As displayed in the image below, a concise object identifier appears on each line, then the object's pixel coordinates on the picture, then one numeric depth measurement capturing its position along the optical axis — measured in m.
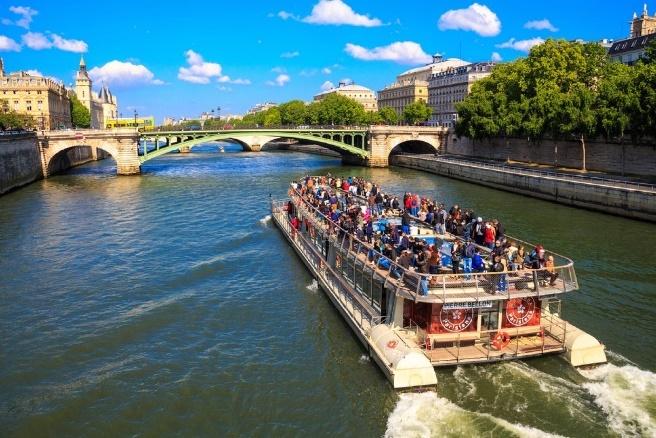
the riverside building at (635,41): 76.27
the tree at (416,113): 107.56
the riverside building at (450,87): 113.47
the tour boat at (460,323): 12.35
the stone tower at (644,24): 83.31
